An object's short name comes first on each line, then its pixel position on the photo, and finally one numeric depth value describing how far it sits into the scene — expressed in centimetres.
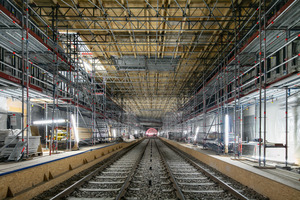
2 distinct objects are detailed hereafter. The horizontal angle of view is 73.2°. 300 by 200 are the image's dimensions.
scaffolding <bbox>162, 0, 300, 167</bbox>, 570
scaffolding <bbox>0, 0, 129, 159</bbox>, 635
